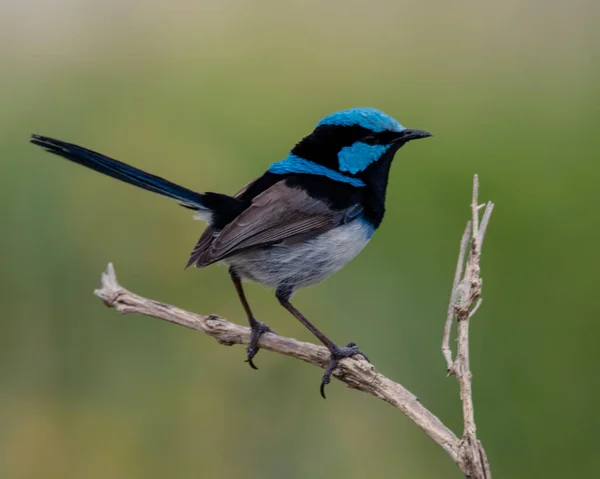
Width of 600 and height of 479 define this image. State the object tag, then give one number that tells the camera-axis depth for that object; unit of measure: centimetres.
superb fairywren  265
